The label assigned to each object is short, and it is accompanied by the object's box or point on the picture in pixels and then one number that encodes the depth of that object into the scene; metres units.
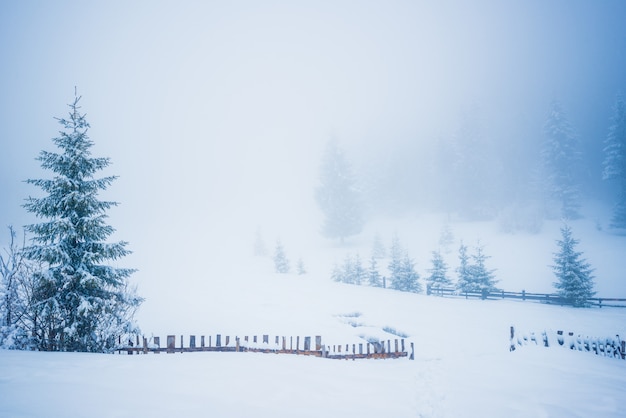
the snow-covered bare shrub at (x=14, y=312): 7.19
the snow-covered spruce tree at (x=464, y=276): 21.58
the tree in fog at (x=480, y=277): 20.92
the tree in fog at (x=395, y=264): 23.73
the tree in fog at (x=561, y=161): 36.81
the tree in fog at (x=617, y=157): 32.84
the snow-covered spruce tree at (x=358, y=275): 25.95
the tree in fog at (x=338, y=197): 43.62
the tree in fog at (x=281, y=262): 30.09
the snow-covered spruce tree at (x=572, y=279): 17.77
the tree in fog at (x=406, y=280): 23.19
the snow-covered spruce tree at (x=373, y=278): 25.00
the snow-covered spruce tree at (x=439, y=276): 22.92
